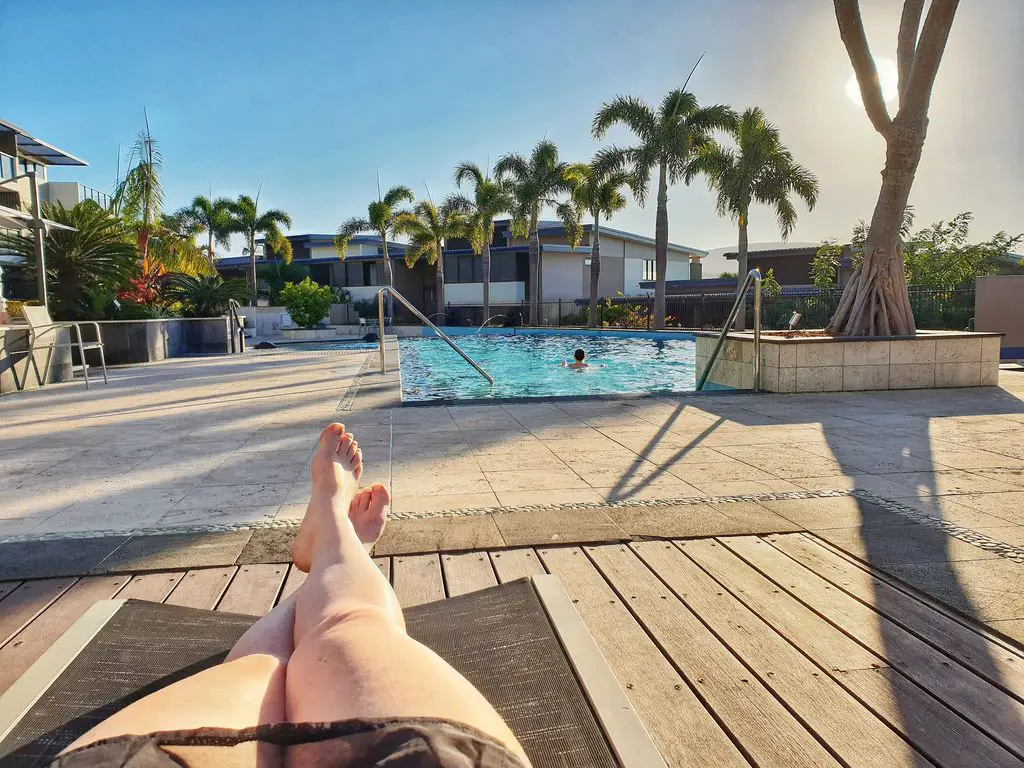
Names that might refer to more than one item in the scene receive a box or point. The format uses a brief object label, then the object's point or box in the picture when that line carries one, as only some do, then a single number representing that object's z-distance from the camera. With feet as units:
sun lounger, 3.81
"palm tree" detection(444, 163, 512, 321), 87.42
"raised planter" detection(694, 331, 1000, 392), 22.33
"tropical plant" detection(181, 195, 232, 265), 105.50
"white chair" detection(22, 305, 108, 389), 26.30
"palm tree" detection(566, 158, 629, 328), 74.18
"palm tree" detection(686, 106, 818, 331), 63.82
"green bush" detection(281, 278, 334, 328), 73.51
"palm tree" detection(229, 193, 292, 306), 103.50
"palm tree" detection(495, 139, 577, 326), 83.30
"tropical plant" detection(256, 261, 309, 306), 114.73
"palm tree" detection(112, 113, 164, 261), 70.59
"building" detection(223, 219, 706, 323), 106.01
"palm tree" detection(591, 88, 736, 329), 66.28
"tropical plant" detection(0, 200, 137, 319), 37.32
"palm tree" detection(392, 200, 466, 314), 95.35
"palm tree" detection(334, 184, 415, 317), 98.17
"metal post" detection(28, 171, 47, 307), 30.32
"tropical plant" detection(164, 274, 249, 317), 48.26
